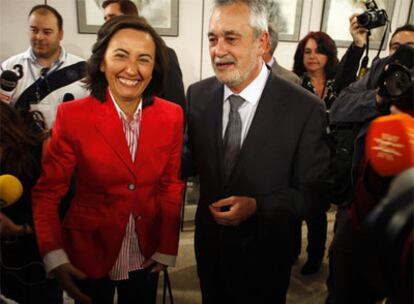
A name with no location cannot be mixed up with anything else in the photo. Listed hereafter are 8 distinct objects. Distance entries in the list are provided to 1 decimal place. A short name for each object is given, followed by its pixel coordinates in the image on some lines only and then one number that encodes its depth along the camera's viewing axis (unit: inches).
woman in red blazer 43.0
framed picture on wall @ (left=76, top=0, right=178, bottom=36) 105.3
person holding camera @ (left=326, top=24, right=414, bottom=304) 29.3
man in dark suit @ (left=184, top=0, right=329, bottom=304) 47.1
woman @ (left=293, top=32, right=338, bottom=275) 97.0
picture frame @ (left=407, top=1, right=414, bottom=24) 147.3
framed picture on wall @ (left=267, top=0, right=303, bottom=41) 126.4
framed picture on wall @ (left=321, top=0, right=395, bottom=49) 134.6
